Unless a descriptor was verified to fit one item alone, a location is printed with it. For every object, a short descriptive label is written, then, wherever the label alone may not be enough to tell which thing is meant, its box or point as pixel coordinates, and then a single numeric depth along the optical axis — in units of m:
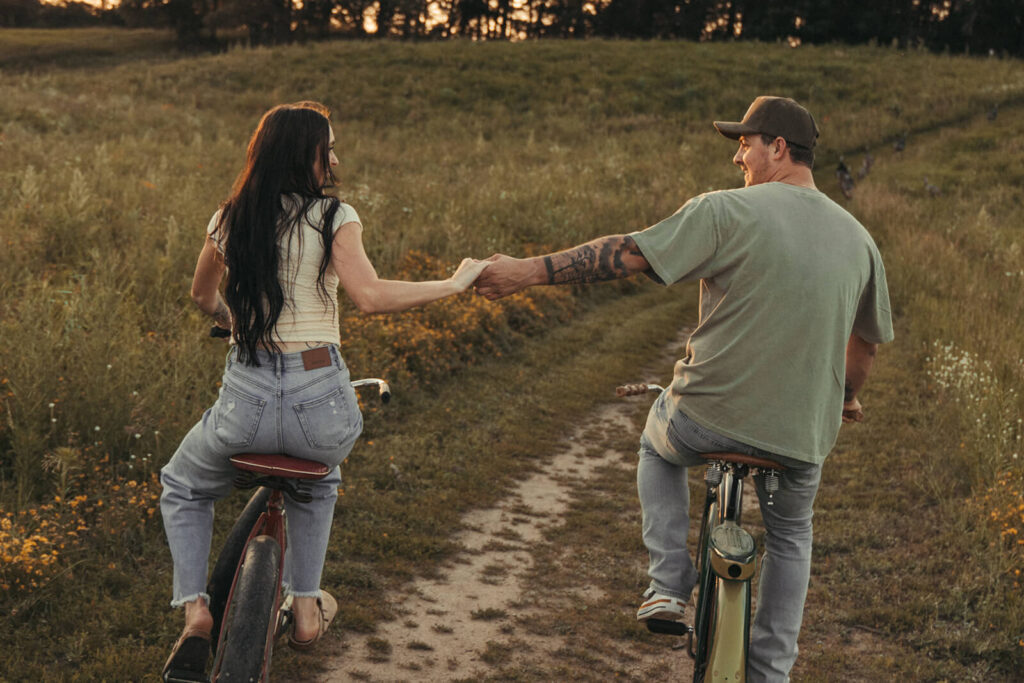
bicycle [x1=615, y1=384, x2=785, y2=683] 2.88
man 2.97
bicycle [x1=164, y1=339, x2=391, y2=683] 2.77
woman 2.91
